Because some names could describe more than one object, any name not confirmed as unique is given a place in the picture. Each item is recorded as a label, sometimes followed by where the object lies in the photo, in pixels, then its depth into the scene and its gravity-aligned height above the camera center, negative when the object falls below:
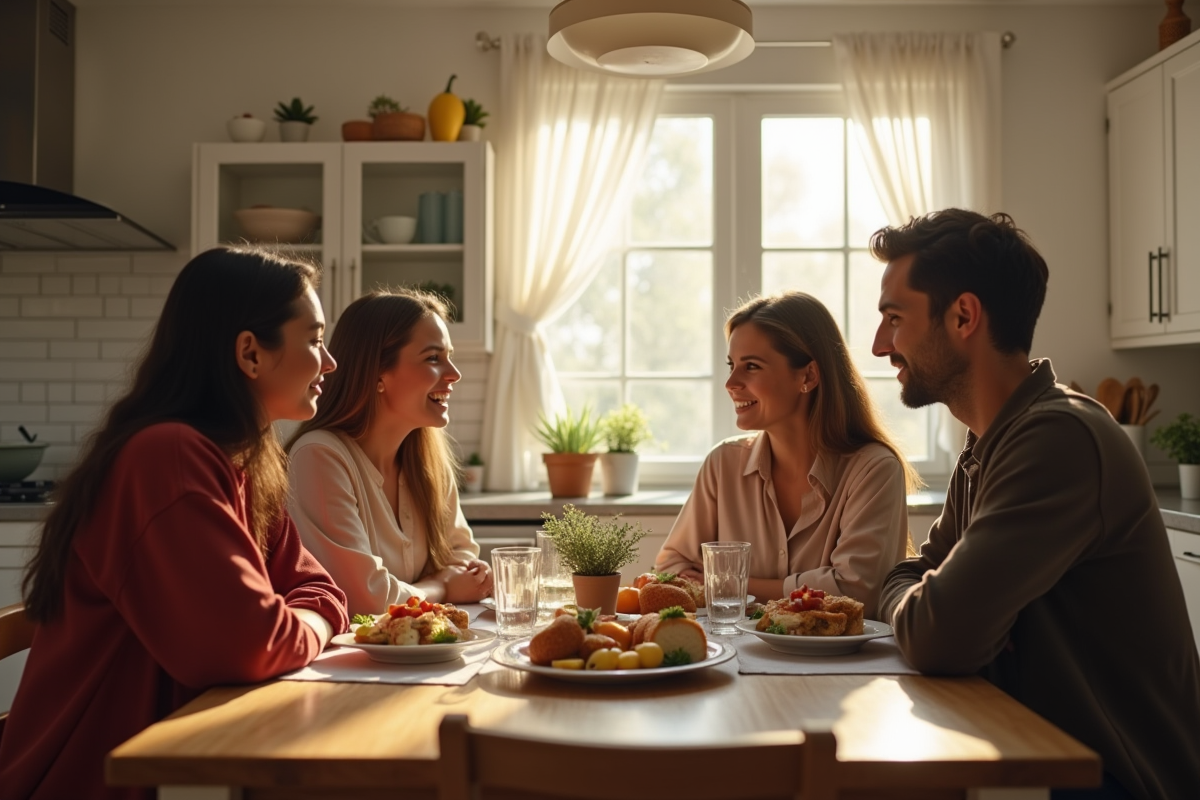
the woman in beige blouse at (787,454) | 2.33 -0.06
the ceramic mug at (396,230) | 3.99 +0.72
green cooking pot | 3.76 -0.12
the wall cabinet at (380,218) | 3.98 +0.76
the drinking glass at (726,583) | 1.78 -0.26
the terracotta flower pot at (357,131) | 4.04 +1.09
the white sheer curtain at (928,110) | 4.14 +1.20
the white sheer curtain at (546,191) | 4.18 +0.90
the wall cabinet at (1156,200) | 3.69 +0.81
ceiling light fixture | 2.04 +0.76
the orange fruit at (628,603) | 1.94 -0.31
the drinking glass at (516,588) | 1.72 -0.26
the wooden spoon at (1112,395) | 3.99 +0.12
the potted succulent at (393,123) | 4.00 +1.11
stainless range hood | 3.72 +1.02
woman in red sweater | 1.40 -0.20
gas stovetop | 3.67 -0.23
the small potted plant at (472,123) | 4.04 +1.14
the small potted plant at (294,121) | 4.10 +1.15
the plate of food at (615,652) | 1.46 -0.31
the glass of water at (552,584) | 1.95 -0.28
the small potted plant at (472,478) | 4.07 -0.20
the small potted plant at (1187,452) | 3.59 -0.08
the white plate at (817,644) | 1.65 -0.33
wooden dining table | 1.15 -0.35
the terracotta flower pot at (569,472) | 3.84 -0.16
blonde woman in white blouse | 2.20 -0.07
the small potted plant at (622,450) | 3.90 -0.09
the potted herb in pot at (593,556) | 1.89 -0.23
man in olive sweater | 1.49 -0.24
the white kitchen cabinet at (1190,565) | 3.14 -0.40
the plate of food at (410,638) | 1.59 -0.31
